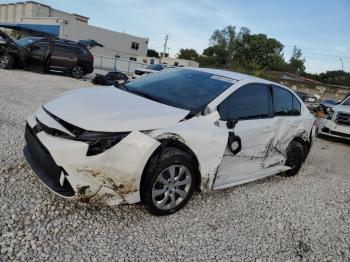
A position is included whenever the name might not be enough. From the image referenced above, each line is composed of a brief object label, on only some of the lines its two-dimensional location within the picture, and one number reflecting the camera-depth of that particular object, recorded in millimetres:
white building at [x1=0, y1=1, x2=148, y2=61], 49781
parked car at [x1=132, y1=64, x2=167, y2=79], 20797
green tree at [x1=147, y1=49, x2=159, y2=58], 81750
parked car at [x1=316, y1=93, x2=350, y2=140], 10750
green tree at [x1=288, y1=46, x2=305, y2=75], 90612
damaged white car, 3459
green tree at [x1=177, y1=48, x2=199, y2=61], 87750
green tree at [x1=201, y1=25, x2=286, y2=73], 80875
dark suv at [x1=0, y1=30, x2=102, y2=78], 15477
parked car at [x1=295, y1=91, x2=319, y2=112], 22147
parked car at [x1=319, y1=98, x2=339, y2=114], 19686
